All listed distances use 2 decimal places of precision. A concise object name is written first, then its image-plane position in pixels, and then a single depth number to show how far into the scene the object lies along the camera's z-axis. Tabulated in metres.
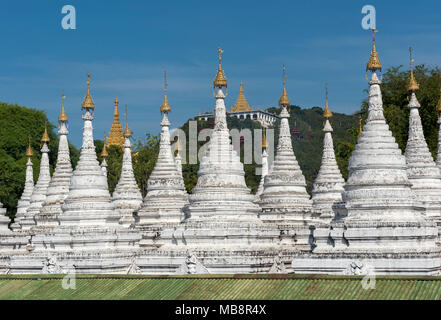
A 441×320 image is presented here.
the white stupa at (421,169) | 39.66
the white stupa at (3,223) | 44.69
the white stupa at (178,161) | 56.82
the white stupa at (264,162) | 54.81
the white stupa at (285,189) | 43.75
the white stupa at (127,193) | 51.72
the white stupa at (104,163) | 60.41
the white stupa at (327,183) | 47.25
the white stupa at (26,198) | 61.50
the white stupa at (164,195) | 46.06
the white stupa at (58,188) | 49.02
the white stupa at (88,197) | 38.12
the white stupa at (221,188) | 35.50
